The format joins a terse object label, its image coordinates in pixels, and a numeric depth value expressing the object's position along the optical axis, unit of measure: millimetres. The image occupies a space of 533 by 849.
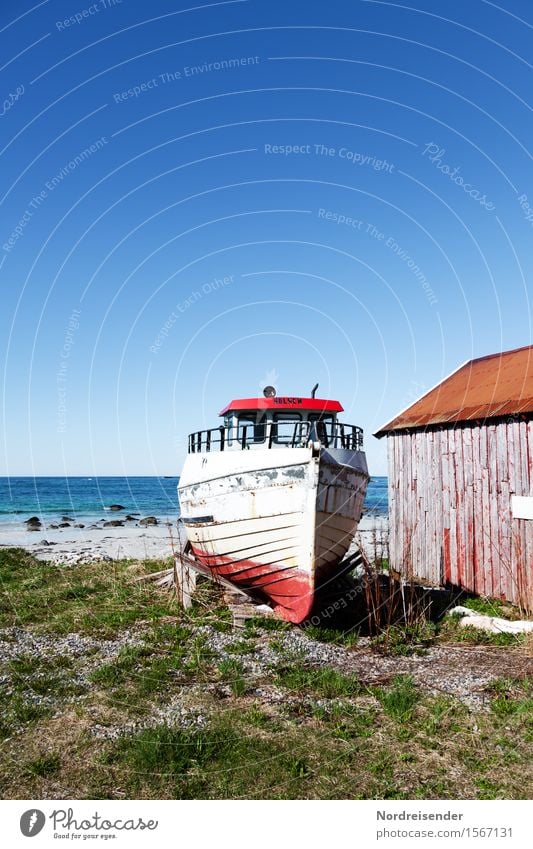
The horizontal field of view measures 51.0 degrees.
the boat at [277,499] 10398
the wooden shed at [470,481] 12344
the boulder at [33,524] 42728
